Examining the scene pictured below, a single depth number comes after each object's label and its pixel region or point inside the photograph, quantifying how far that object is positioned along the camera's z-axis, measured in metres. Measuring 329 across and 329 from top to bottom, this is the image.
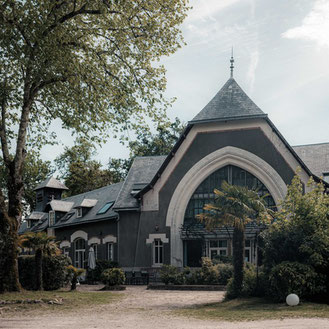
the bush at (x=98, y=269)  30.52
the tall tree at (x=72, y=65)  19.09
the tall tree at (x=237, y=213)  18.48
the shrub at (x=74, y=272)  22.95
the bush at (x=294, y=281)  16.05
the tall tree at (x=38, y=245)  22.05
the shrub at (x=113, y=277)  24.67
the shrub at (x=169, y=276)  26.19
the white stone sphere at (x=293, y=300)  15.32
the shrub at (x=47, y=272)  23.39
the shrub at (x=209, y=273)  25.62
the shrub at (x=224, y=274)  25.53
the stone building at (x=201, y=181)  29.83
